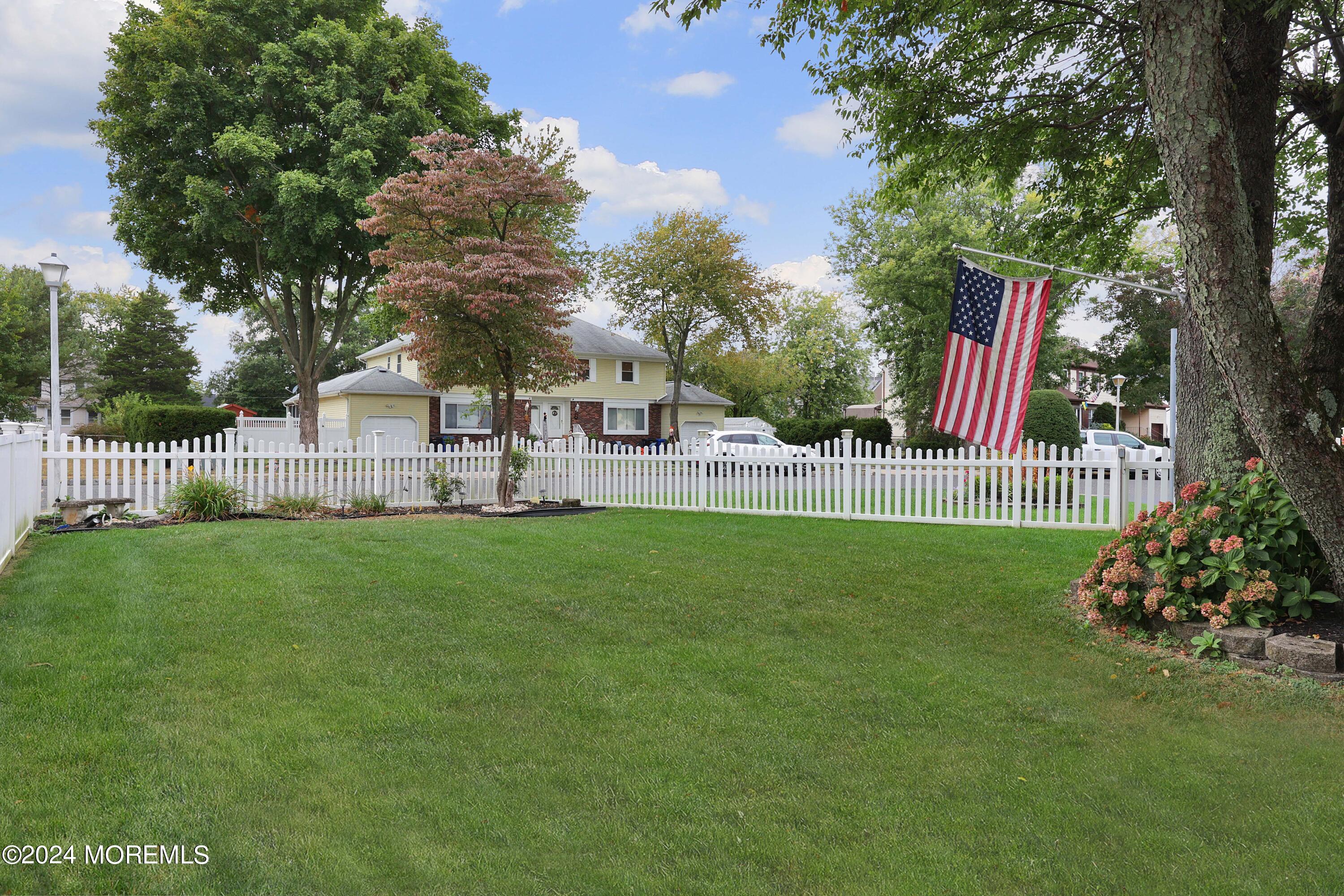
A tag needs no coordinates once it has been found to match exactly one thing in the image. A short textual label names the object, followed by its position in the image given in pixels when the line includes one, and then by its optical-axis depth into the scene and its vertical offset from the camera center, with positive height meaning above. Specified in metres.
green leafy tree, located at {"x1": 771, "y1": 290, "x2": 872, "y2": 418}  47.88 +5.63
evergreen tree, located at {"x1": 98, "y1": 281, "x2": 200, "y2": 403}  42.69 +4.80
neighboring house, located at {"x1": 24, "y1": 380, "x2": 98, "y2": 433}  48.47 +2.34
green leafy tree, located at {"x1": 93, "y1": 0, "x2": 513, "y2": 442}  19.83 +7.96
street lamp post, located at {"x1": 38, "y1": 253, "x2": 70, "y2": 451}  13.17 +2.62
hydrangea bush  5.34 -0.76
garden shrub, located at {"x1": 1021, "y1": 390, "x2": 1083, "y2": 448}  18.56 +0.60
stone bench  11.02 -0.82
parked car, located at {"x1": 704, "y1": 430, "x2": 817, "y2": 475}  22.12 +0.18
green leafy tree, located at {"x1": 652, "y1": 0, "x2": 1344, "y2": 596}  4.41 +2.71
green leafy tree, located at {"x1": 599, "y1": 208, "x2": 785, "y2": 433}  31.00 +6.18
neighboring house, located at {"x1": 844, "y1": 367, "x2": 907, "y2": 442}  43.59 +3.10
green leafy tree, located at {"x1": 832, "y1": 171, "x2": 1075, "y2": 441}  30.53 +6.43
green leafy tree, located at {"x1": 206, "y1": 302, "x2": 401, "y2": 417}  52.16 +5.16
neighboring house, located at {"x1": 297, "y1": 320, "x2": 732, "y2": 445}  32.22 +1.90
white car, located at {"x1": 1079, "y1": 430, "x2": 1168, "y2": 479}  26.45 +0.29
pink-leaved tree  13.15 +2.74
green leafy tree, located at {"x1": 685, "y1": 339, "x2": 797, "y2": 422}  41.72 +3.75
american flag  8.33 +0.95
